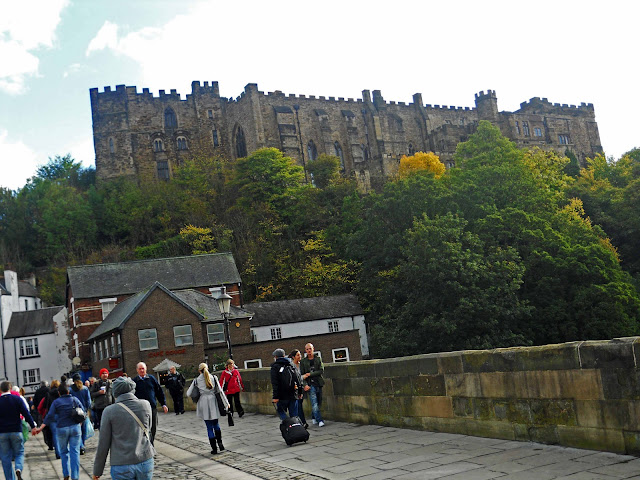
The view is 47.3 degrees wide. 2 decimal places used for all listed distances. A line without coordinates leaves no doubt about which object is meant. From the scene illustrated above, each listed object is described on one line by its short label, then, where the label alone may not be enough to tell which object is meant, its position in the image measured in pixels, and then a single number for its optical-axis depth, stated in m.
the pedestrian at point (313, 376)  13.78
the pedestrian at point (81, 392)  14.78
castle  85.75
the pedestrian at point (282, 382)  12.60
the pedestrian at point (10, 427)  10.55
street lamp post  21.45
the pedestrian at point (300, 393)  12.99
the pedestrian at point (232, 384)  18.03
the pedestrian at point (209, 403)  12.33
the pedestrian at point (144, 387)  13.30
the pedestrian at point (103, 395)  15.92
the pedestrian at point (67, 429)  11.12
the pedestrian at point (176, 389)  23.45
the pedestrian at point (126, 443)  6.85
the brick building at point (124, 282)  50.53
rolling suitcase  11.69
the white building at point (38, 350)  57.41
